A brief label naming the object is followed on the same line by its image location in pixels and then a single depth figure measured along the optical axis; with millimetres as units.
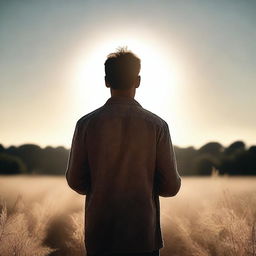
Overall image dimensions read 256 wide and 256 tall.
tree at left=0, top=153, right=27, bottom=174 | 36000
